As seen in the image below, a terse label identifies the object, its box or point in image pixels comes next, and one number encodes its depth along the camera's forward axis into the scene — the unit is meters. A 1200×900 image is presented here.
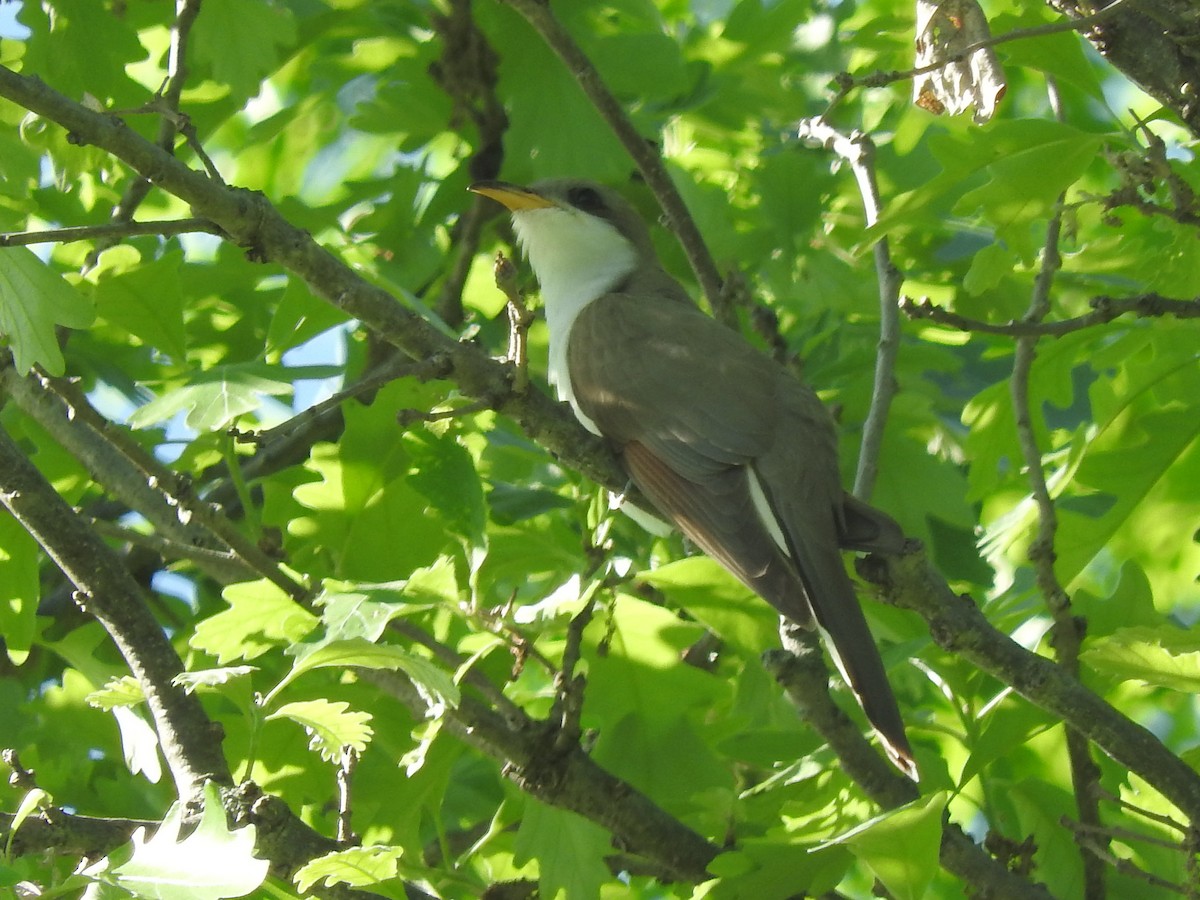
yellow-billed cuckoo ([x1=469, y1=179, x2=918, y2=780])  6.55
